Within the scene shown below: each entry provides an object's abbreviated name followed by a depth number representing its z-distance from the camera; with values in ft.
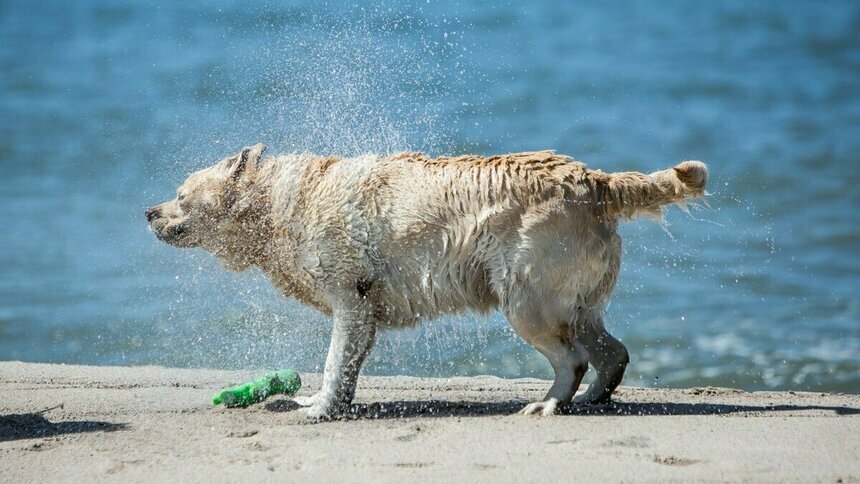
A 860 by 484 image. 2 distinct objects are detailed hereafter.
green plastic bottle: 43.78
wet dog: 40.19
